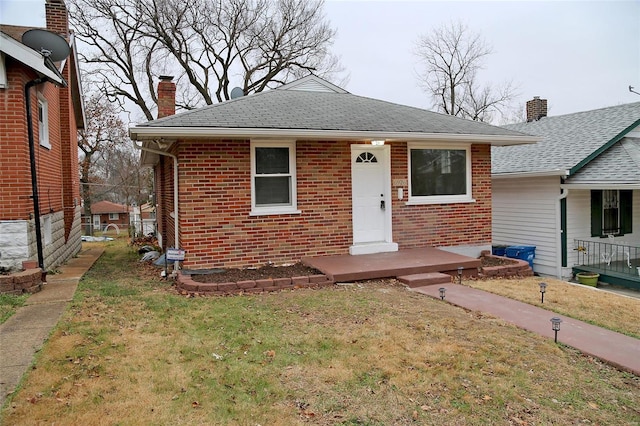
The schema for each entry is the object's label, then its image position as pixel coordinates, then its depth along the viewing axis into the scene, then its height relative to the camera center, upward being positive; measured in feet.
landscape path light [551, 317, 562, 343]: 16.01 -4.77
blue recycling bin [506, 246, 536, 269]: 41.60 -5.66
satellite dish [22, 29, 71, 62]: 24.70 +8.90
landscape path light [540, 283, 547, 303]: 22.30 -4.89
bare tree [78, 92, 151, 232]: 89.86 +12.52
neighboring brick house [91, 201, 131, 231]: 170.91 -4.61
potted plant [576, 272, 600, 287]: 37.81 -7.45
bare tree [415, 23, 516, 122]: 105.50 +31.10
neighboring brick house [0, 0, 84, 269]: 23.27 +2.42
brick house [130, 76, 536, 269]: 26.50 +1.20
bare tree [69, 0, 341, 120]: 83.15 +30.51
